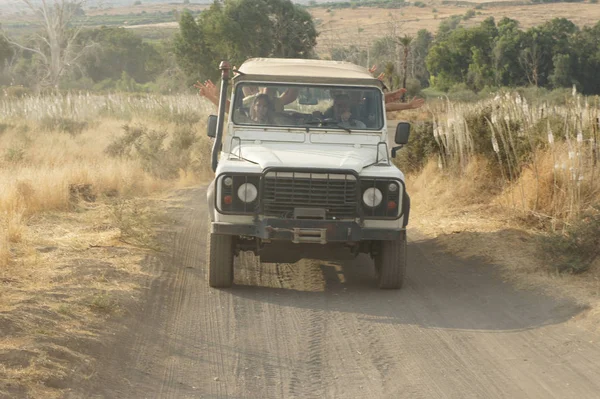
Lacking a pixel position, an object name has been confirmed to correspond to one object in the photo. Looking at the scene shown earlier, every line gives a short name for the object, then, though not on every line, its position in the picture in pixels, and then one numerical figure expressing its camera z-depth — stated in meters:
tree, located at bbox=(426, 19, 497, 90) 48.84
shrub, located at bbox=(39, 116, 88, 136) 23.80
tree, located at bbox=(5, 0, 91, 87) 39.47
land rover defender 8.01
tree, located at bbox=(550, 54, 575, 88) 43.12
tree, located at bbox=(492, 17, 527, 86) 45.12
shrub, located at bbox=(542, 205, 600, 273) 8.92
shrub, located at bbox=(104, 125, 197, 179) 17.58
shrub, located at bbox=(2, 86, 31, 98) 34.52
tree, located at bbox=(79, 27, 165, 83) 65.19
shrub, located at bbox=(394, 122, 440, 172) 16.19
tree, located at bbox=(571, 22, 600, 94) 44.47
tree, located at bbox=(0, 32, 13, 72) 56.78
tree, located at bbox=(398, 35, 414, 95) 37.06
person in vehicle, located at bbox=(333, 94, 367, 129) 9.31
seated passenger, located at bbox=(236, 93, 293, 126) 9.27
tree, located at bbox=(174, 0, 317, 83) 40.31
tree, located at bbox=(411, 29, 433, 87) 60.56
